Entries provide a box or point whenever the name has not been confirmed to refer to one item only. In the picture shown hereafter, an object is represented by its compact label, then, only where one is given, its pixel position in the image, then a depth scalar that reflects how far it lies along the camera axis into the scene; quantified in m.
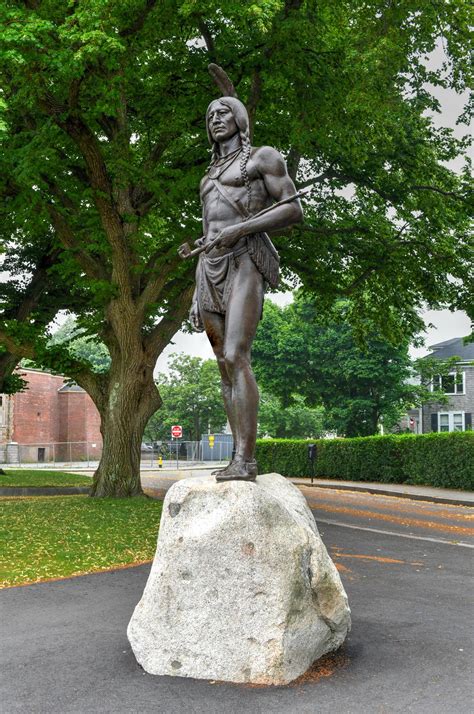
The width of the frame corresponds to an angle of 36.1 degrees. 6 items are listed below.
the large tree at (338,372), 40.72
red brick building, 59.78
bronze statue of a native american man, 5.45
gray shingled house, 50.00
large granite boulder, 4.55
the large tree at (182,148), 13.18
